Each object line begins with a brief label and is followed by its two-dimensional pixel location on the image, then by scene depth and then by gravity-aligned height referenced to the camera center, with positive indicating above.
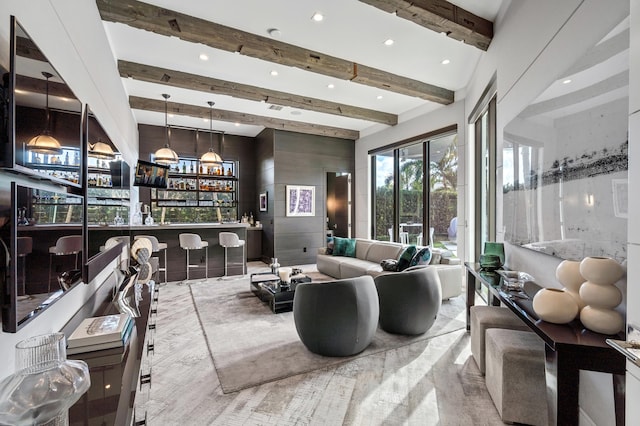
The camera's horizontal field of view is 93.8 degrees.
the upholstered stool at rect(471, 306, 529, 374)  2.40 -0.88
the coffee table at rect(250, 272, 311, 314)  4.07 -1.12
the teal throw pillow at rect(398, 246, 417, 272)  4.47 -0.66
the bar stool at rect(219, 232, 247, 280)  6.12 -0.52
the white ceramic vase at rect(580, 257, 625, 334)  1.37 -0.37
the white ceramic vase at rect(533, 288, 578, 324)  1.50 -0.47
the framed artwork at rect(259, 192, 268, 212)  8.11 +0.36
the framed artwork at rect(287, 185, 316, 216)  7.66 +0.37
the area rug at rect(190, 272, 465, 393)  2.55 -1.33
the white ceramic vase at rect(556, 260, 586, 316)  1.57 -0.35
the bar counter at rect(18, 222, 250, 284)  5.87 -0.70
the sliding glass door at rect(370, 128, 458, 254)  5.70 +0.51
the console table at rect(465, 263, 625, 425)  1.28 -0.65
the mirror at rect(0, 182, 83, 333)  1.02 -0.15
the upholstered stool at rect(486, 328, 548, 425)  1.90 -1.08
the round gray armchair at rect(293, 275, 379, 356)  2.65 -0.91
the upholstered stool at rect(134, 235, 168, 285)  5.20 -0.65
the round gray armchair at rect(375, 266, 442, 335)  3.07 -0.89
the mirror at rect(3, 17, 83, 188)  1.05 +0.42
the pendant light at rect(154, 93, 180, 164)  5.89 +1.17
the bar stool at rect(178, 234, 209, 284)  5.72 -0.53
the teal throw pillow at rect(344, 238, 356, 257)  6.24 -0.71
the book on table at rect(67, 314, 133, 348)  1.38 -0.57
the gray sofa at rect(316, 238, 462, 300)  4.43 -0.90
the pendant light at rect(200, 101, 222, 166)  6.35 +1.20
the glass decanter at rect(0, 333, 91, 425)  0.85 -0.52
